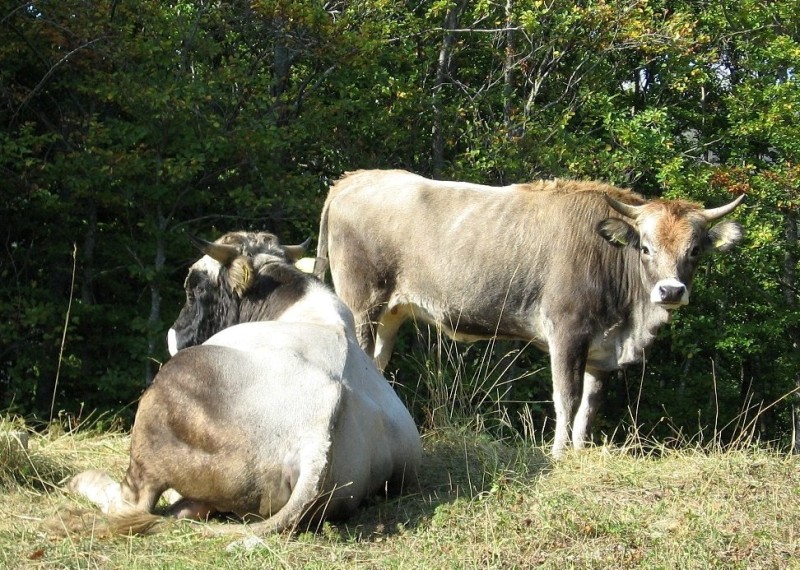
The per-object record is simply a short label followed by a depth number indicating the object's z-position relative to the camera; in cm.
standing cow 895
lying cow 551
